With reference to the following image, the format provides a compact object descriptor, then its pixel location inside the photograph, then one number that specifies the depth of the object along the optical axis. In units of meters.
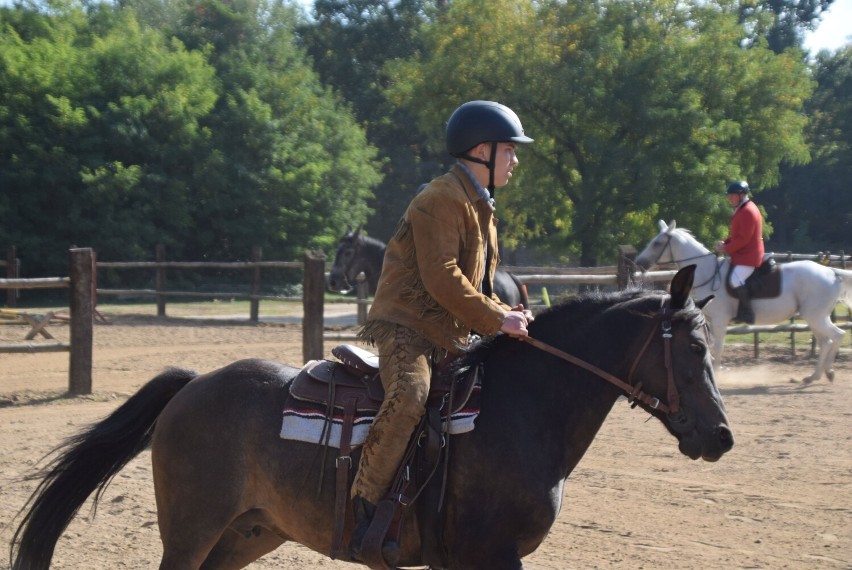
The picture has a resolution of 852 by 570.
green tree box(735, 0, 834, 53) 50.03
